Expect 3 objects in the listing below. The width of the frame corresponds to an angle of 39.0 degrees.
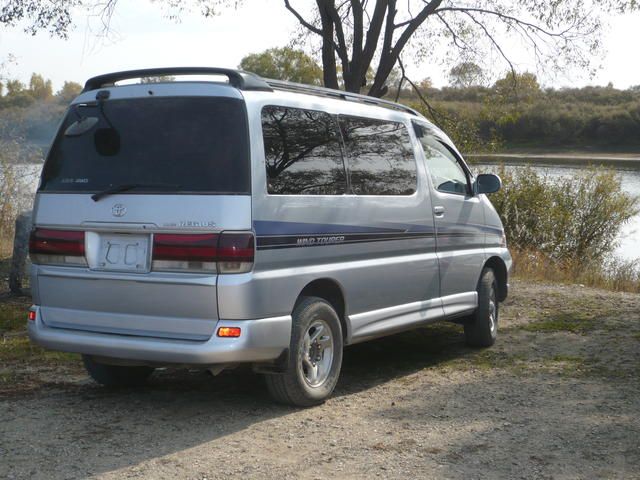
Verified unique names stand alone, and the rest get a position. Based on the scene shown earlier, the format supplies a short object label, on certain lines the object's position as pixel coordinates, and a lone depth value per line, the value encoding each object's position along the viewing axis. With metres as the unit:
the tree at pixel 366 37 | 14.20
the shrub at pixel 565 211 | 21.84
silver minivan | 5.41
